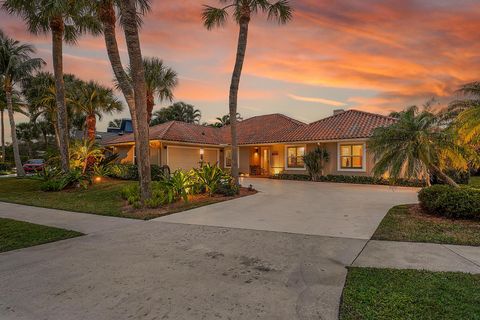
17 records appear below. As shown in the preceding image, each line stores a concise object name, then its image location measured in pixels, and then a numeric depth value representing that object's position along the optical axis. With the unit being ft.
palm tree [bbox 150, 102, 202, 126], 141.59
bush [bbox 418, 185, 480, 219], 20.49
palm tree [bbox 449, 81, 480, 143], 24.12
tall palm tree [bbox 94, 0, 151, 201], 28.60
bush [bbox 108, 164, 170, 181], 56.18
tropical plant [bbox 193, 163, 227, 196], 37.27
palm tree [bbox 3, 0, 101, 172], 41.60
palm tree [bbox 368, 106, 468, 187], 23.07
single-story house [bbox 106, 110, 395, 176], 54.85
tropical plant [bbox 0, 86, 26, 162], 86.67
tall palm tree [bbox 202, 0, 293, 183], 38.60
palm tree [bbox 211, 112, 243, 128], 143.49
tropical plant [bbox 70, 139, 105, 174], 48.44
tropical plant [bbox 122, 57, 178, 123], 54.54
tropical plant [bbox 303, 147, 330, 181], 57.11
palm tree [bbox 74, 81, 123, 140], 59.41
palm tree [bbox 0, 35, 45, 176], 68.39
